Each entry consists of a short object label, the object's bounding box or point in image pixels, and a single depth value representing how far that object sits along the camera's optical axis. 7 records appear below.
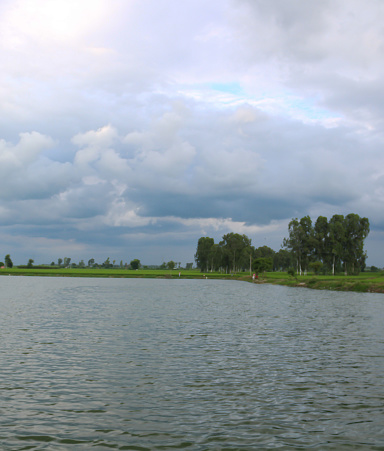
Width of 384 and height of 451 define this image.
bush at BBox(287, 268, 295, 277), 152.75
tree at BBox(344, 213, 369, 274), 176.50
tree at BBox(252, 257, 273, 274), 183.88
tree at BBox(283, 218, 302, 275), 186.62
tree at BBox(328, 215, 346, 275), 175.75
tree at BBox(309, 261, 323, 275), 157.75
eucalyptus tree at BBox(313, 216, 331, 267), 185.70
